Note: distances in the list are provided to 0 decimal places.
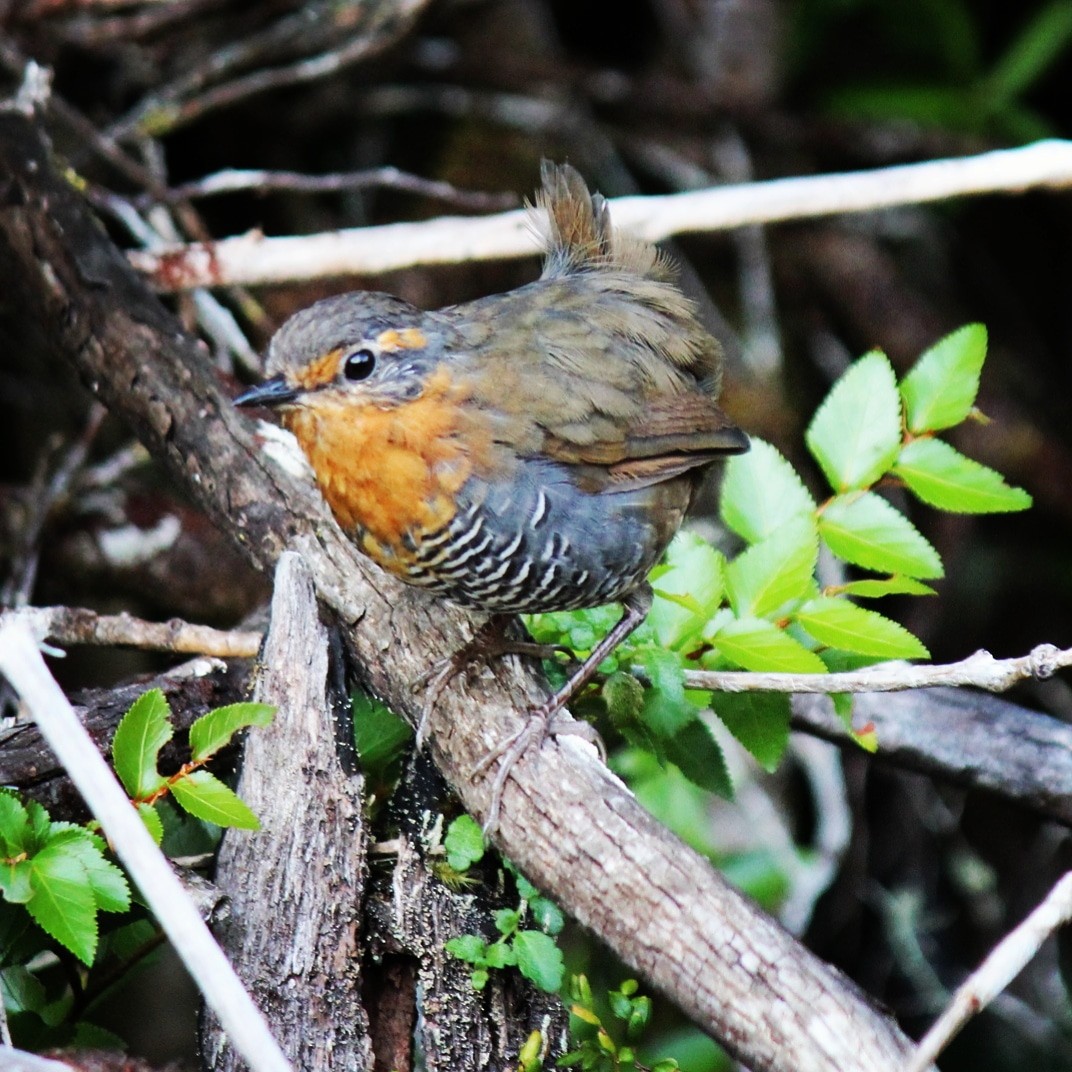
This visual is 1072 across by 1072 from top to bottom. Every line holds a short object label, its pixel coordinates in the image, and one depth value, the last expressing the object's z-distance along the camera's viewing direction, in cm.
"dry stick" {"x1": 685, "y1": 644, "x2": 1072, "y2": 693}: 366
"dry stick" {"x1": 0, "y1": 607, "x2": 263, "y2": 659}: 492
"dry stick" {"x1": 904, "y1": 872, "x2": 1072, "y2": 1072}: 288
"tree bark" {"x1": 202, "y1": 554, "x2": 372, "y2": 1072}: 393
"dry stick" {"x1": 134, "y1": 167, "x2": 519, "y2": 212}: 672
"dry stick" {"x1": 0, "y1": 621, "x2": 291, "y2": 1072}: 300
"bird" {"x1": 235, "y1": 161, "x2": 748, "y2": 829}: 443
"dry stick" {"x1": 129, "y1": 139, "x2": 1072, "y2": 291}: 657
